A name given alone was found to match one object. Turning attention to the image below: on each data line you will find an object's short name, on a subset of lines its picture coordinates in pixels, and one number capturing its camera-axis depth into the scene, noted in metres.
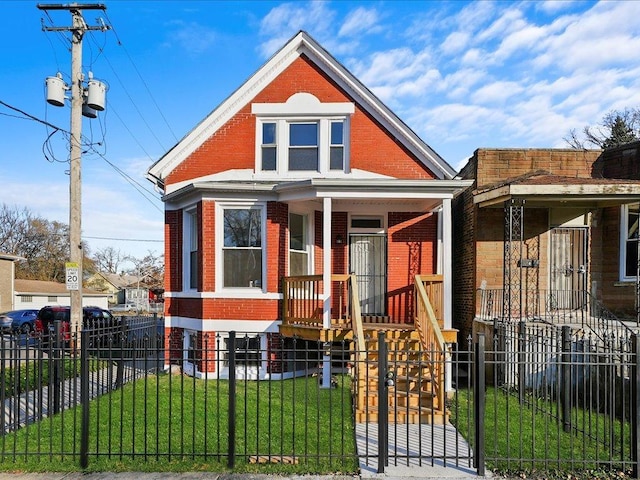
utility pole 11.47
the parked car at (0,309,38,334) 25.69
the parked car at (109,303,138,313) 49.84
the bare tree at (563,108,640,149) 32.47
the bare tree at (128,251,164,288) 69.50
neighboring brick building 11.51
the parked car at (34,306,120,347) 22.61
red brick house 11.62
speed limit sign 10.99
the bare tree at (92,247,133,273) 80.75
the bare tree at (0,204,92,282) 58.84
